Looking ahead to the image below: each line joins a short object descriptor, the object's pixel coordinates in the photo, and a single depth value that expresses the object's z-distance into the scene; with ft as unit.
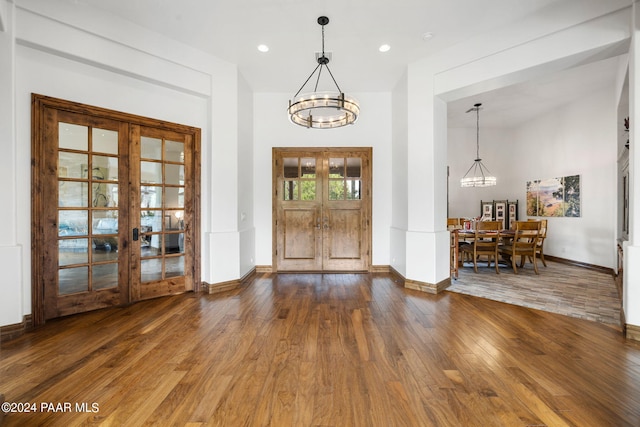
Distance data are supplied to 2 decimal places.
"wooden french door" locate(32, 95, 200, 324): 10.91
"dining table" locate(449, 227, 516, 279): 17.34
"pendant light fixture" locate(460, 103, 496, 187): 23.50
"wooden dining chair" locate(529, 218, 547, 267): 19.63
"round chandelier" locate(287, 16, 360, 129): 10.77
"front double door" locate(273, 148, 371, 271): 19.17
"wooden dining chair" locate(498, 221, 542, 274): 18.81
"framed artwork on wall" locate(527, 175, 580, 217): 21.75
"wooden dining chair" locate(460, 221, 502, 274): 18.61
